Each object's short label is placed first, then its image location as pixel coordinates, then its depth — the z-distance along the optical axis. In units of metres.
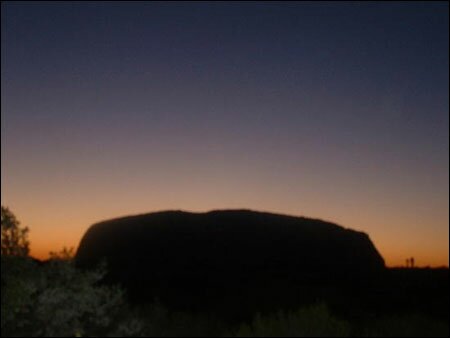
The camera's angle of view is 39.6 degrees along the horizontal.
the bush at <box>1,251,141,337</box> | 11.84
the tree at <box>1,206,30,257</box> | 12.77
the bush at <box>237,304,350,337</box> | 12.21
